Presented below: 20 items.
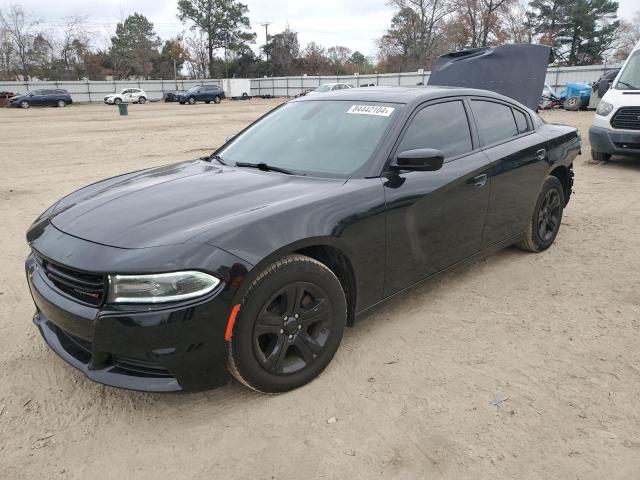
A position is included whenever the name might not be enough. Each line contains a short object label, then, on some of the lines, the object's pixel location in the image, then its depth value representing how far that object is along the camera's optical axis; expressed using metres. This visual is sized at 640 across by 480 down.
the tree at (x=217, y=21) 72.00
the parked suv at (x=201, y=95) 43.10
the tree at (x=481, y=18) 51.41
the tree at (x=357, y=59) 96.31
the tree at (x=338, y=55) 77.63
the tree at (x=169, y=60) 74.88
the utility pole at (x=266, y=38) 72.94
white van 8.43
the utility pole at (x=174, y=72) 70.73
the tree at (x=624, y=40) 58.06
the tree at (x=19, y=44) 59.66
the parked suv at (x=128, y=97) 44.09
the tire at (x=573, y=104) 23.83
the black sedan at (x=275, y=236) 2.28
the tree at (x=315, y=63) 71.38
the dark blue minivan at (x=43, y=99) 38.38
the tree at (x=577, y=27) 56.06
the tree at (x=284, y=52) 70.06
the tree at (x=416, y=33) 59.22
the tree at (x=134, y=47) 72.94
